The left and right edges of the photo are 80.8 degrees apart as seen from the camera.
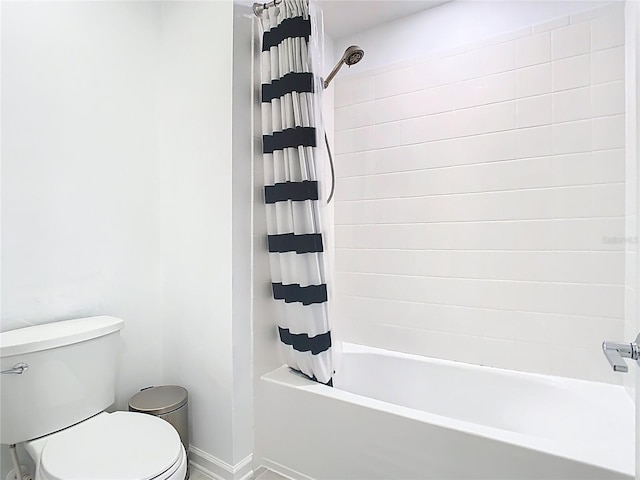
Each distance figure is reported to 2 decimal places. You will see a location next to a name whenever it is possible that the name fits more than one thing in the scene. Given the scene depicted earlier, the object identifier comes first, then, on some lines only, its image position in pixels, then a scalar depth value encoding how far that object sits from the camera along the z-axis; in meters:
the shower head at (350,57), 1.81
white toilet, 1.18
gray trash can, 1.63
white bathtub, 1.20
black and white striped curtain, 1.62
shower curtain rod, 1.69
